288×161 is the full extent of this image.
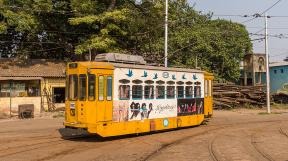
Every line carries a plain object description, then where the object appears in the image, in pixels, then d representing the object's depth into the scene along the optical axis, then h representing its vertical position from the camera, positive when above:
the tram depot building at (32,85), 30.25 +0.45
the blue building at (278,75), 58.17 +2.07
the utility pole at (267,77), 32.59 +0.96
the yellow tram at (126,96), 15.29 -0.24
